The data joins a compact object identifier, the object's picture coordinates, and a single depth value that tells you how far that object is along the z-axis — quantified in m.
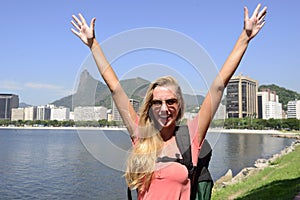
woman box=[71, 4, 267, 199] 2.28
